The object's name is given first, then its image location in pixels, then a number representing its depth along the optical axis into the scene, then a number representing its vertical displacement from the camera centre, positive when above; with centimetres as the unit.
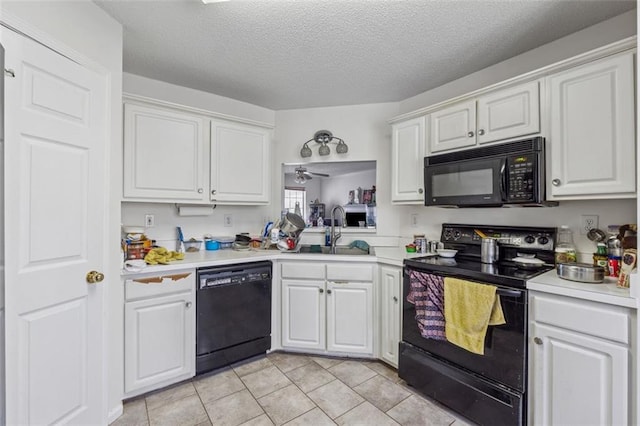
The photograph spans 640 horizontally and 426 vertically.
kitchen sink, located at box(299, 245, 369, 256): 249 -35
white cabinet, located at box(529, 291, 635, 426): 120 -68
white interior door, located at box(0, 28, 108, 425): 117 -9
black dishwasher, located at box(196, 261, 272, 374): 208 -78
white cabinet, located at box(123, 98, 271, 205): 206 +47
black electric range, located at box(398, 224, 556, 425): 148 -79
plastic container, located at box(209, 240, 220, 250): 263 -29
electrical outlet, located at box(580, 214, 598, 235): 172 -5
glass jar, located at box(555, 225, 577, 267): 171 -21
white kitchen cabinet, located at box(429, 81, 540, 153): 171 +64
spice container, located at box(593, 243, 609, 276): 151 -24
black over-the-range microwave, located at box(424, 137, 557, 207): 167 +25
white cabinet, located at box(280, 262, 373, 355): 230 -78
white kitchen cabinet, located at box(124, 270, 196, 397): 180 -79
